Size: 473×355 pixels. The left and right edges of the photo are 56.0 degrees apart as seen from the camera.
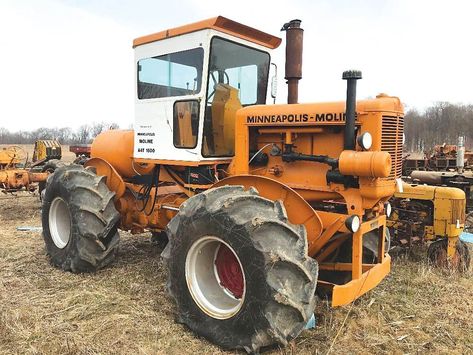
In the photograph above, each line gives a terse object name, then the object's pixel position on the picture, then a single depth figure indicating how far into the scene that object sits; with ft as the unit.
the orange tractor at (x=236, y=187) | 12.55
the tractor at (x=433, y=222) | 22.71
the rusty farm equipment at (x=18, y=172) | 39.42
